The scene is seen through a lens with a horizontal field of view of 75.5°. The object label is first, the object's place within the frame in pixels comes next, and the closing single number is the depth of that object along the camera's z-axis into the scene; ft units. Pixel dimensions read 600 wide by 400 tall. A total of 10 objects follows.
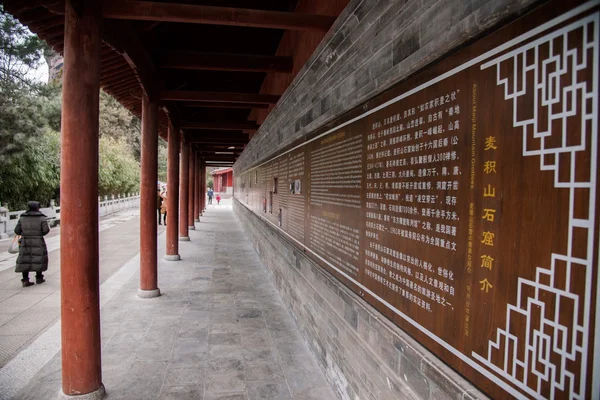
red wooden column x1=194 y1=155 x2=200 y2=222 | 56.96
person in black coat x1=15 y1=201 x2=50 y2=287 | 21.63
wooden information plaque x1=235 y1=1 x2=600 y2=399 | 3.39
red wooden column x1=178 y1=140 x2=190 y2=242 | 38.04
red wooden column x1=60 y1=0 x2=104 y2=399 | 10.41
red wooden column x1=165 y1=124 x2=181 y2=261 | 28.55
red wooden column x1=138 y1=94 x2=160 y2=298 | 19.86
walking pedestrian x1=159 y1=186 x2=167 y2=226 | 52.31
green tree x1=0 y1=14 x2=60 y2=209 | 40.19
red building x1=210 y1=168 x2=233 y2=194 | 156.38
